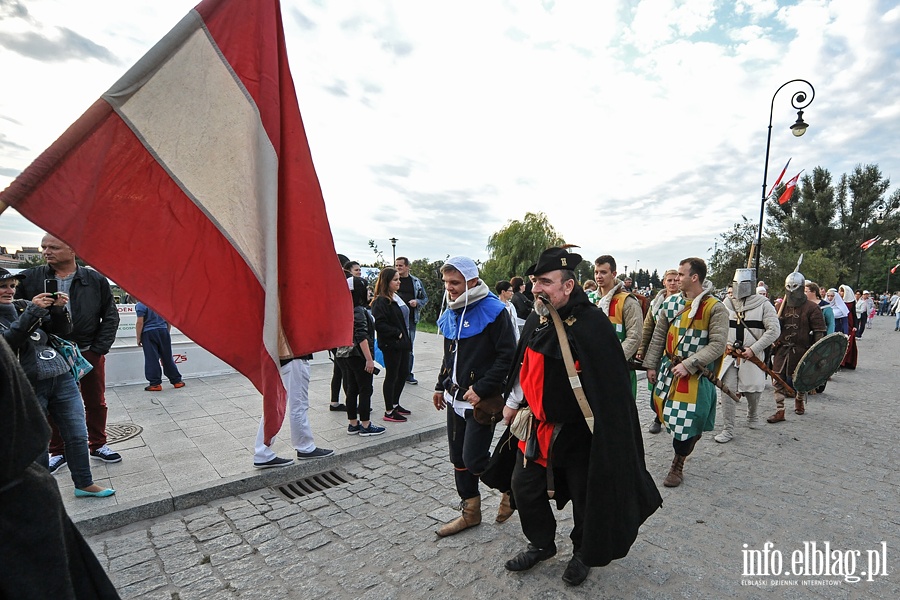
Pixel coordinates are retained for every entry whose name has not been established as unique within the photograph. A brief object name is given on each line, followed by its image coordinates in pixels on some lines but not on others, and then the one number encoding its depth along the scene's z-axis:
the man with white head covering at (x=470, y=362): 3.43
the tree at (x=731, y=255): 23.05
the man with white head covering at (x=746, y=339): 5.78
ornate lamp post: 12.38
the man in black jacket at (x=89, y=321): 4.27
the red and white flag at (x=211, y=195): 1.76
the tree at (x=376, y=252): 26.36
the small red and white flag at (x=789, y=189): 13.69
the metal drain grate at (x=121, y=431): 5.35
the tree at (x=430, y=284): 23.31
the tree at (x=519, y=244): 33.00
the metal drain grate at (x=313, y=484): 4.33
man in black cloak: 2.64
